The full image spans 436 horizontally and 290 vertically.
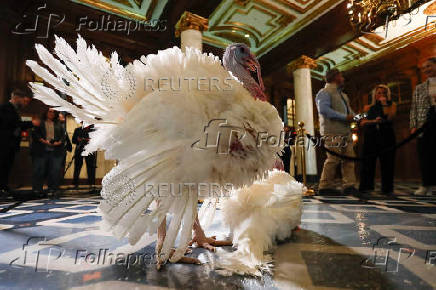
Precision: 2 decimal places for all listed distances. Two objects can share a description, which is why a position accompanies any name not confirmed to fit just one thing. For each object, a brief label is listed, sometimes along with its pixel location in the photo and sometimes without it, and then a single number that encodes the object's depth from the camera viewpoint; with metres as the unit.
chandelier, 4.84
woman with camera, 3.90
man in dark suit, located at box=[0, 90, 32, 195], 3.80
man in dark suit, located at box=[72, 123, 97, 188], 4.69
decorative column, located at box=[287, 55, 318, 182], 7.57
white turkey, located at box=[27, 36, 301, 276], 0.97
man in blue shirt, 3.72
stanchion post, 4.13
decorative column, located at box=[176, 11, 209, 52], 5.34
